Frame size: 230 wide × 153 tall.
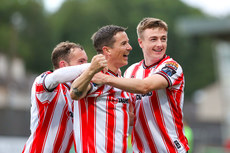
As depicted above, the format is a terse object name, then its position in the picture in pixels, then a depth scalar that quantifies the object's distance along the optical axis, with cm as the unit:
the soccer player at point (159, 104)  1092
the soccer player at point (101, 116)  984
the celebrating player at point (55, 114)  1079
